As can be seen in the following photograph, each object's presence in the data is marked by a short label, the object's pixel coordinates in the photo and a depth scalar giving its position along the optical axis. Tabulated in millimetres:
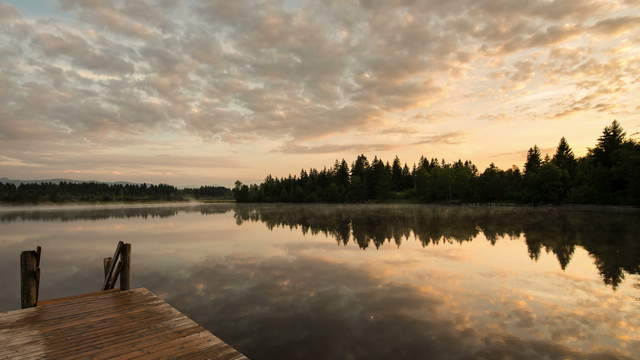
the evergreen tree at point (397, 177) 155575
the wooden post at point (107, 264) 13827
